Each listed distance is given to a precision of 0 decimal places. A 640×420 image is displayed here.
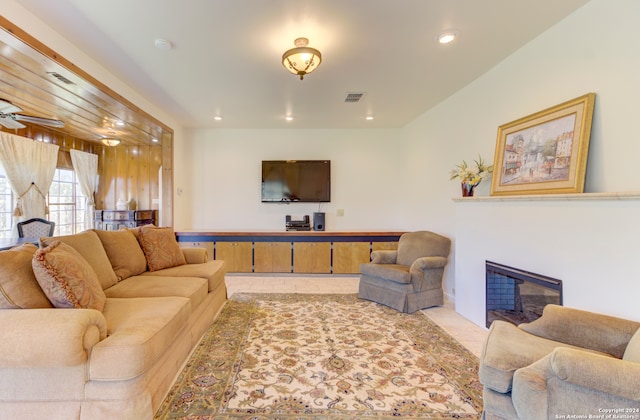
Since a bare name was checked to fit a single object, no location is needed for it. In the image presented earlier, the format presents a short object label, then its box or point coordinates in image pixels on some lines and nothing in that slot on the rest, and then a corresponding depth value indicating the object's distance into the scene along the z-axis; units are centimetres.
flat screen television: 506
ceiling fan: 300
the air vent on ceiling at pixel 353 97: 356
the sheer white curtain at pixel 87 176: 566
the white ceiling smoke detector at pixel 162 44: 237
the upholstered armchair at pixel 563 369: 110
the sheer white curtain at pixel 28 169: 450
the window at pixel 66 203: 541
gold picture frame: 197
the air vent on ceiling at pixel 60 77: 261
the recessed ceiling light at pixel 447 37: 228
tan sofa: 131
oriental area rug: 165
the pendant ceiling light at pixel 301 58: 223
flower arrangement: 289
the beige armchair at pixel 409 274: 317
